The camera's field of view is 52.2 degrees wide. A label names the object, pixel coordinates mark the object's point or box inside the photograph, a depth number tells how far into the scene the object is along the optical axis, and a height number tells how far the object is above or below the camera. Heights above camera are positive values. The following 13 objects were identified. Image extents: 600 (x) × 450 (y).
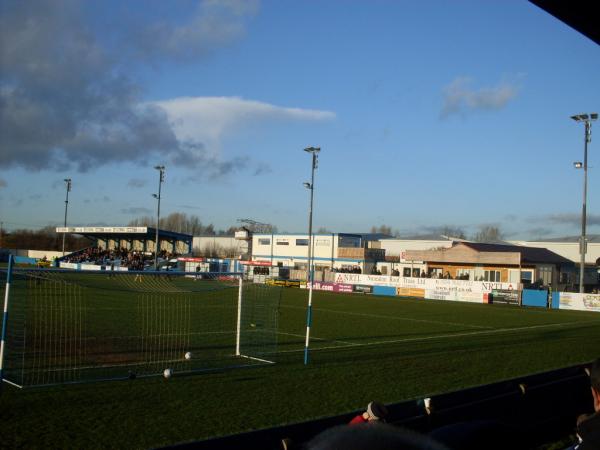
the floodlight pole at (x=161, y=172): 57.91 +7.35
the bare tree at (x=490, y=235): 150.65 +7.91
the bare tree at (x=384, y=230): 169.00 +8.67
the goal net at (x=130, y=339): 12.48 -2.50
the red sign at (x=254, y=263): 59.99 -0.85
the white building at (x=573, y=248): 73.81 +2.77
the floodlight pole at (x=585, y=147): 40.81 +8.32
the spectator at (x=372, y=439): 1.34 -0.40
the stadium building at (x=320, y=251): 67.81 +0.79
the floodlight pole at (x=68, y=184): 71.06 +7.16
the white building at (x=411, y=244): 82.75 +2.73
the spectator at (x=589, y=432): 2.83 -0.76
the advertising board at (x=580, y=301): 38.12 -1.91
